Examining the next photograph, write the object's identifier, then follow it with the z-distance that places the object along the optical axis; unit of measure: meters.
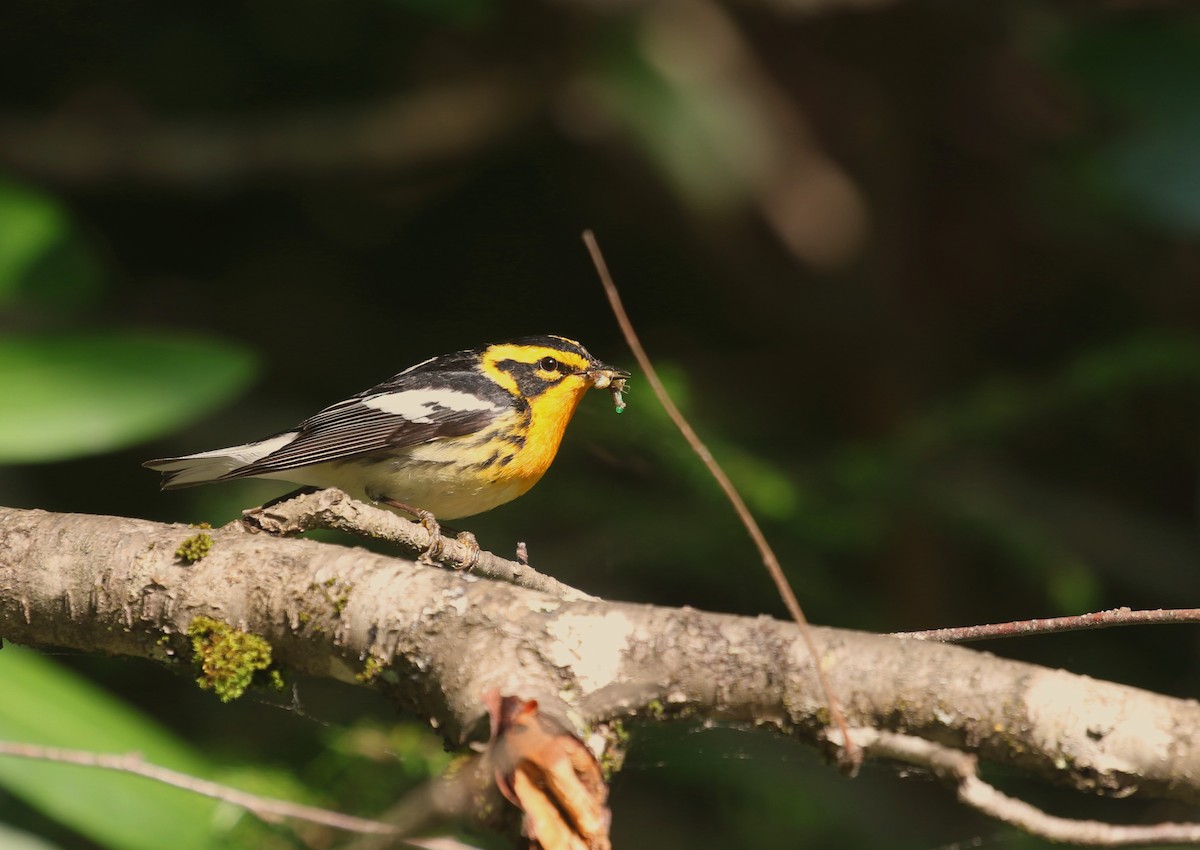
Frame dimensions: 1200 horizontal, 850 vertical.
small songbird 5.18
